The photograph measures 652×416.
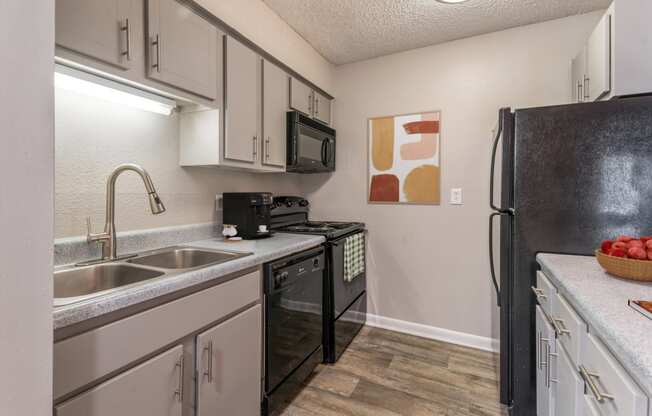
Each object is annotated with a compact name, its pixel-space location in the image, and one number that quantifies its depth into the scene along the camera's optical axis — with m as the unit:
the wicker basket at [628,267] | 0.99
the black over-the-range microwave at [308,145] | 2.26
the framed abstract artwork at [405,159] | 2.55
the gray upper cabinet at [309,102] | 2.33
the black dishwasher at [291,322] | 1.54
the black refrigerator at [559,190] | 1.31
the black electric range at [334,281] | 2.12
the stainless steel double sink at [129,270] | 1.19
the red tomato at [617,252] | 1.06
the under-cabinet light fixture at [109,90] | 1.17
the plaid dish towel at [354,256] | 2.33
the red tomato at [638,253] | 1.01
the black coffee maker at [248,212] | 1.96
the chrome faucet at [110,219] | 1.33
